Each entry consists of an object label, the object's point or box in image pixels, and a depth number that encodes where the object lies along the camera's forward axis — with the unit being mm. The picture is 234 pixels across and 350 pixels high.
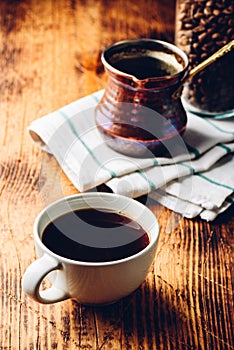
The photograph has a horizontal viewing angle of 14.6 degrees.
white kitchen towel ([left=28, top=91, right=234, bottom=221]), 846
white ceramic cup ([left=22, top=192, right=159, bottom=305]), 673
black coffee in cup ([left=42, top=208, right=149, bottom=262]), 699
